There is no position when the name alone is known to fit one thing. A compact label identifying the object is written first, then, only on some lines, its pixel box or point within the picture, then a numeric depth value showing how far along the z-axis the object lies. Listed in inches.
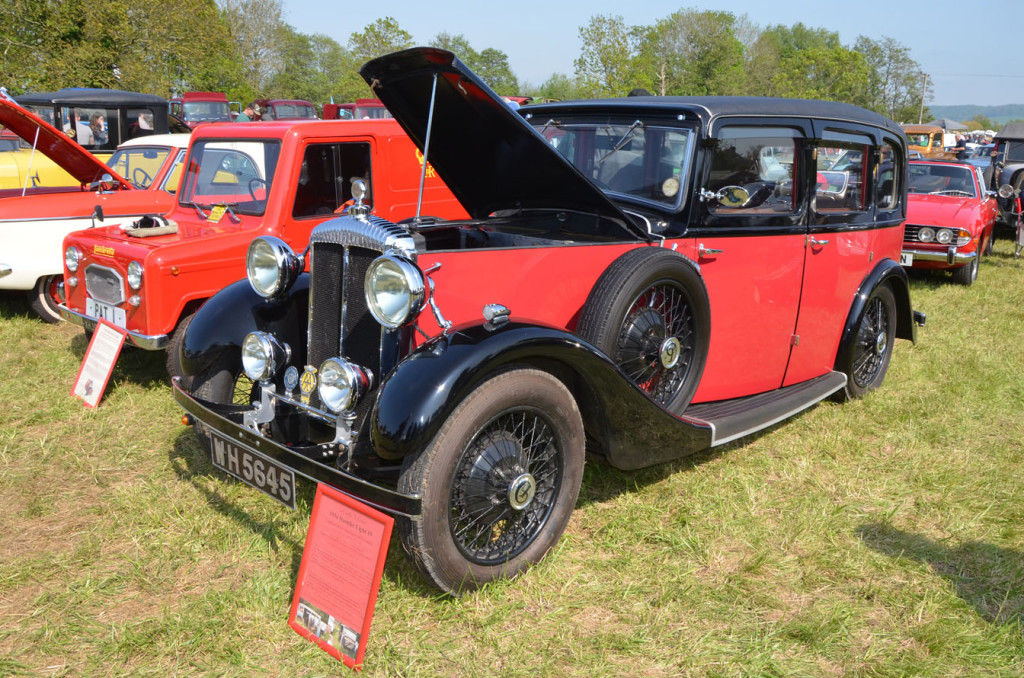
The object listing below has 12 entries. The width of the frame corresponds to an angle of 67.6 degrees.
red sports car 344.2
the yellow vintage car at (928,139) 1227.7
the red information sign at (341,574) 93.0
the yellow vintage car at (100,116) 424.2
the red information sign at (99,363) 182.2
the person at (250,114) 588.3
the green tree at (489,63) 2354.8
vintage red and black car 102.8
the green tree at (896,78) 2803.2
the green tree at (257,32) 1701.5
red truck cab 187.5
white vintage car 246.1
